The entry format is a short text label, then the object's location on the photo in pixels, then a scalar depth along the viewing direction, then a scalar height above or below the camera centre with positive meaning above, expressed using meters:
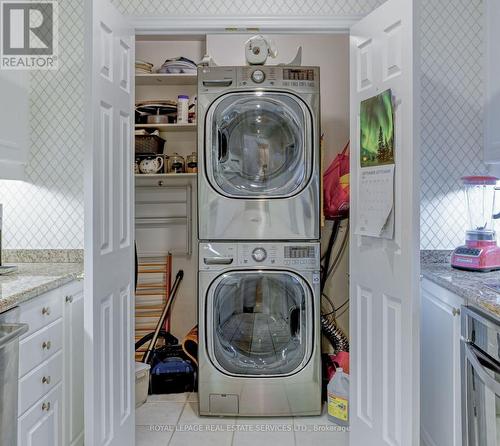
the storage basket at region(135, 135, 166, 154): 3.12 +0.59
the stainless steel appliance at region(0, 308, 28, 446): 1.35 -0.48
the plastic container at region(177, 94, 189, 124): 3.12 +0.83
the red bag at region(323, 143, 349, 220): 2.79 +0.23
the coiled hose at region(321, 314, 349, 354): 2.93 -0.77
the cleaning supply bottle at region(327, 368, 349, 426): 2.44 -1.00
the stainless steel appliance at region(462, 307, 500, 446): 1.31 -0.50
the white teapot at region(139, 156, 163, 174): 3.15 +0.43
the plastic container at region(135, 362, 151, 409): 2.71 -1.01
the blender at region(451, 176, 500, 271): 1.89 -0.11
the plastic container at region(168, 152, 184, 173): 3.20 +0.44
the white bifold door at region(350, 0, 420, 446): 1.67 -0.19
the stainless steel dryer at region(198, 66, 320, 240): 2.51 +0.35
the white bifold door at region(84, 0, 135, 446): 1.68 -0.04
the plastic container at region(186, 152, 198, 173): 3.23 +0.45
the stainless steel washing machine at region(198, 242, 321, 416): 2.50 -0.63
